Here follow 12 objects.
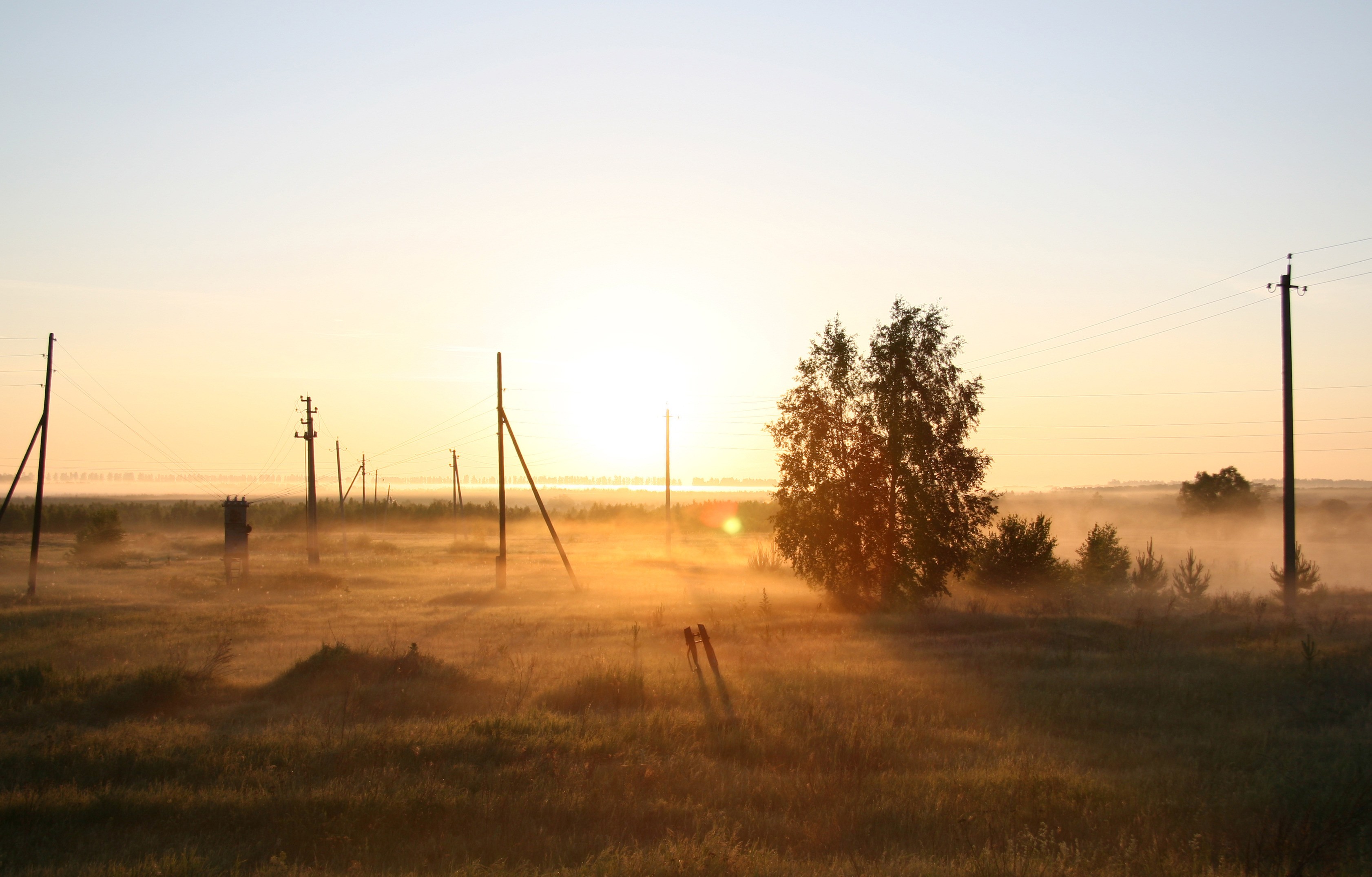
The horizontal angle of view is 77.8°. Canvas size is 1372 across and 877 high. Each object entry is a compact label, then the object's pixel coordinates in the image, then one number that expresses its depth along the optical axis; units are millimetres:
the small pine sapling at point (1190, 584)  36969
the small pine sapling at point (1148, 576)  41969
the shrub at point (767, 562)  52469
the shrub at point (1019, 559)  35625
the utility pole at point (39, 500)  32531
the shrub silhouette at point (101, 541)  50000
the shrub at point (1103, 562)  39125
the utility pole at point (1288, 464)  25438
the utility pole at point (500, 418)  37781
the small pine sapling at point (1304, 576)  36325
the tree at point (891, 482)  30875
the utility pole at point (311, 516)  48656
